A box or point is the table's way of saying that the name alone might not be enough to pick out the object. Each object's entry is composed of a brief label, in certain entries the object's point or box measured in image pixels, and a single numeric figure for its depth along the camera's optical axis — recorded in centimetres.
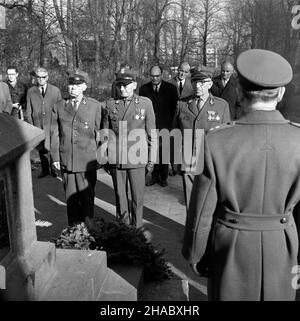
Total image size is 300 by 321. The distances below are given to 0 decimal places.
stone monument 305
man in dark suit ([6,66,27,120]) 802
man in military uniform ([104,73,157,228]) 490
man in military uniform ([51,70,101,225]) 476
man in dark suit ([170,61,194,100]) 749
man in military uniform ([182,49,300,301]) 232
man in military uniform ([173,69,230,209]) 493
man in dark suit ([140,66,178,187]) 723
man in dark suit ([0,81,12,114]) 748
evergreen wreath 397
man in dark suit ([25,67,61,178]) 733
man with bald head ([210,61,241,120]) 732
